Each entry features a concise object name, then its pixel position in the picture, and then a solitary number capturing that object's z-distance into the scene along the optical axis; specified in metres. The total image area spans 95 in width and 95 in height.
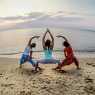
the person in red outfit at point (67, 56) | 3.29
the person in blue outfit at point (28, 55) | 3.33
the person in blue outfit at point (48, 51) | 3.29
